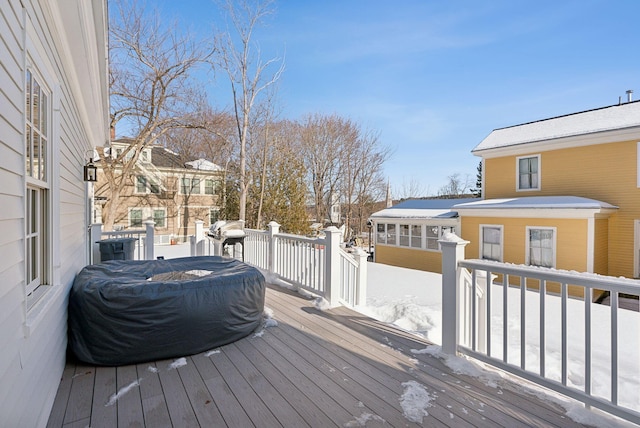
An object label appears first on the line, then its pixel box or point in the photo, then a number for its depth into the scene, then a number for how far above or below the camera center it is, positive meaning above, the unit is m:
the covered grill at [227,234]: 6.49 -0.44
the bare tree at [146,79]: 11.17 +5.37
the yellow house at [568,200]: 9.17 +0.44
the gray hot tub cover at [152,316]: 2.54 -0.89
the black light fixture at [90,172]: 4.36 +0.59
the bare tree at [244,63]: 9.33 +4.77
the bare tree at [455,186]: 27.65 +2.50
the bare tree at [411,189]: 26.38 +2.07
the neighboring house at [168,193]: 16.95 +1.15
